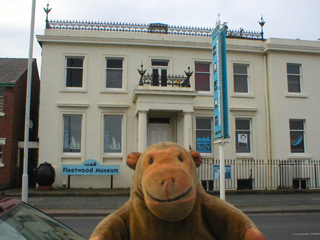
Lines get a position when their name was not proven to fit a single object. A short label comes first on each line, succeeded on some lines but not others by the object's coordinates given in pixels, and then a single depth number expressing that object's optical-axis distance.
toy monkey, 1.92
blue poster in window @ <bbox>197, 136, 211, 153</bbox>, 17.12
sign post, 9.37
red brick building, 15.90
